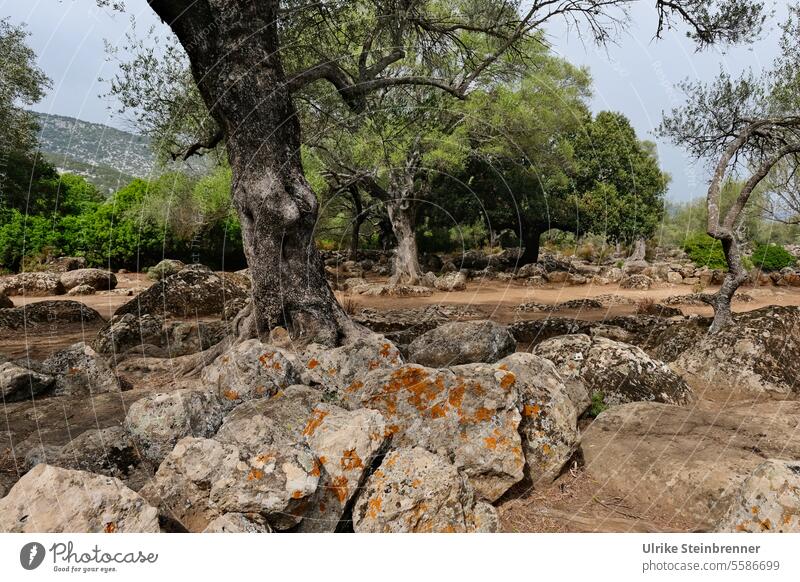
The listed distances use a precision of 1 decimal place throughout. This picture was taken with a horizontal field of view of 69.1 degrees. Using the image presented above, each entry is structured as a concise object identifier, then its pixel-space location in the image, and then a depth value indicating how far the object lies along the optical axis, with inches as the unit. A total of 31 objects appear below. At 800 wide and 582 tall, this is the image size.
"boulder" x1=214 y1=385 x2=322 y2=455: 156.0
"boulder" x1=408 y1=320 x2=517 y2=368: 327.9
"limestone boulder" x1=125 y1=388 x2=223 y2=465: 189.0
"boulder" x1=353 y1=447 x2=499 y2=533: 148.6
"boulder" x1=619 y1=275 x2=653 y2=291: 1057.5
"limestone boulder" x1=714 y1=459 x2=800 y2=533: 130.7
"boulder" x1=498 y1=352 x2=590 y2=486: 193.3
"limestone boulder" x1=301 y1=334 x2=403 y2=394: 240.8
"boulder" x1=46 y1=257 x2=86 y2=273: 1067.9
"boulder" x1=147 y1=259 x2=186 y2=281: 1018.6
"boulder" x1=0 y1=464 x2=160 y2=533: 128.4
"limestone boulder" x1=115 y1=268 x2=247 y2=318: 599.2
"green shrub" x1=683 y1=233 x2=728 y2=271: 1236.5
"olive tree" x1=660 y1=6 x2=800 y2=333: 408.5
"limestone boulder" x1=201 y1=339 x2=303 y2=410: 222.4
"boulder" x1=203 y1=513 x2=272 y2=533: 133.3
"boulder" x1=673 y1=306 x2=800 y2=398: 324.8
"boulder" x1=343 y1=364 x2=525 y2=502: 177.6
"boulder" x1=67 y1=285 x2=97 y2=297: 855.1
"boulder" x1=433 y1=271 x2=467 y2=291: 1016.9
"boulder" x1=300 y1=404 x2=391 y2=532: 151.2
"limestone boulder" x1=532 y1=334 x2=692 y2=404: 279.4
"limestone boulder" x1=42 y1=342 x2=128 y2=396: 308.0
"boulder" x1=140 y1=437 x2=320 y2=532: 143.9
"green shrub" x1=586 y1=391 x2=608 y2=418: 268.7
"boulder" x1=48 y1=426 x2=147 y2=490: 186.7
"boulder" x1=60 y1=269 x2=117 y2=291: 893.5
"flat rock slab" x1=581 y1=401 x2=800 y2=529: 180.9
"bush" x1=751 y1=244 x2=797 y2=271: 1159.6
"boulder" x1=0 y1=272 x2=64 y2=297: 852.0
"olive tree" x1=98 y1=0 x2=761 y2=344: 339.6
